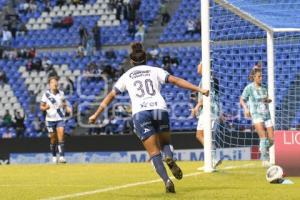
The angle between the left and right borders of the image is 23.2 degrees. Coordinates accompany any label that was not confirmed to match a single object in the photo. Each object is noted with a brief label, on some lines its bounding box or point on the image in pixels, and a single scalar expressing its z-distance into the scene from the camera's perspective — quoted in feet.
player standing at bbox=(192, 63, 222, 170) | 42.52
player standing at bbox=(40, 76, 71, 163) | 59.36
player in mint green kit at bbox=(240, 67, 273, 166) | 47.44
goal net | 46.29
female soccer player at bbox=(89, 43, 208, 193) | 29.45
